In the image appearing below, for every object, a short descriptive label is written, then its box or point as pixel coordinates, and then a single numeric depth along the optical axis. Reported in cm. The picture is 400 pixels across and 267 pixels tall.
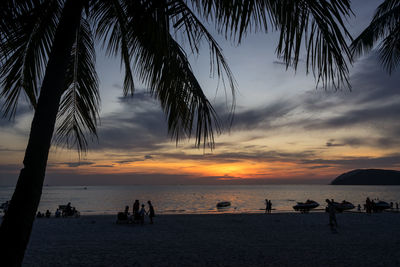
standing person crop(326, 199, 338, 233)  1501
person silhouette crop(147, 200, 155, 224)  1760
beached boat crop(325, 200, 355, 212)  3654
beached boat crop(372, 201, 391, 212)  3391
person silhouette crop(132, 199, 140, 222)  1759
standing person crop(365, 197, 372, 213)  2523
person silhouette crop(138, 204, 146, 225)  1754
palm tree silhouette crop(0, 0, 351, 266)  210
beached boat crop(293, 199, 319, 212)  3754
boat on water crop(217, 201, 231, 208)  5906
